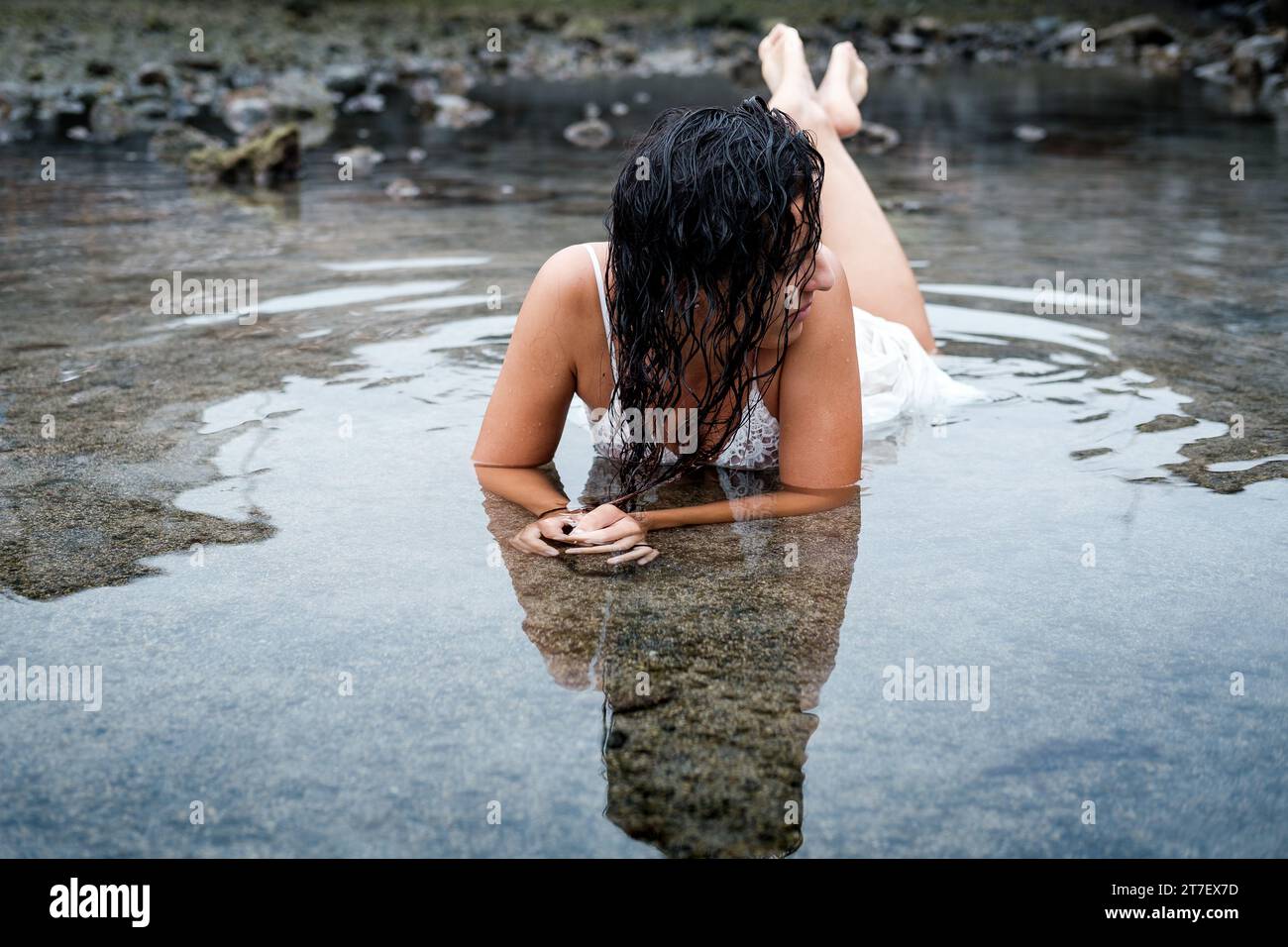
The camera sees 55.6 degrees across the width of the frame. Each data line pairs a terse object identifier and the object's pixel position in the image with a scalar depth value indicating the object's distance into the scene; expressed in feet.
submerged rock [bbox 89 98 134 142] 34.22
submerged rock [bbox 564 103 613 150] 35.45
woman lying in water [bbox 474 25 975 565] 7.75
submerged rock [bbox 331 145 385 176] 29.37
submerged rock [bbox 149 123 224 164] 30.04
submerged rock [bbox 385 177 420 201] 25.31
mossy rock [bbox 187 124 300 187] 26.76
